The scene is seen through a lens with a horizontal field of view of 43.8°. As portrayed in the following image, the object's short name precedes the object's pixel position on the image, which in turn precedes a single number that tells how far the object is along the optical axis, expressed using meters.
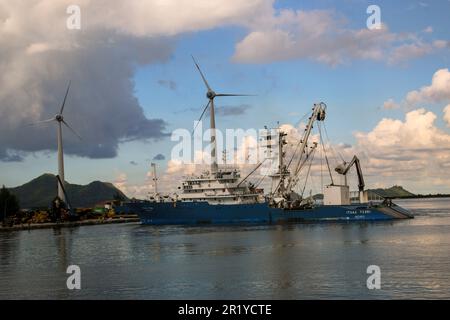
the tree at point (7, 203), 136.38
